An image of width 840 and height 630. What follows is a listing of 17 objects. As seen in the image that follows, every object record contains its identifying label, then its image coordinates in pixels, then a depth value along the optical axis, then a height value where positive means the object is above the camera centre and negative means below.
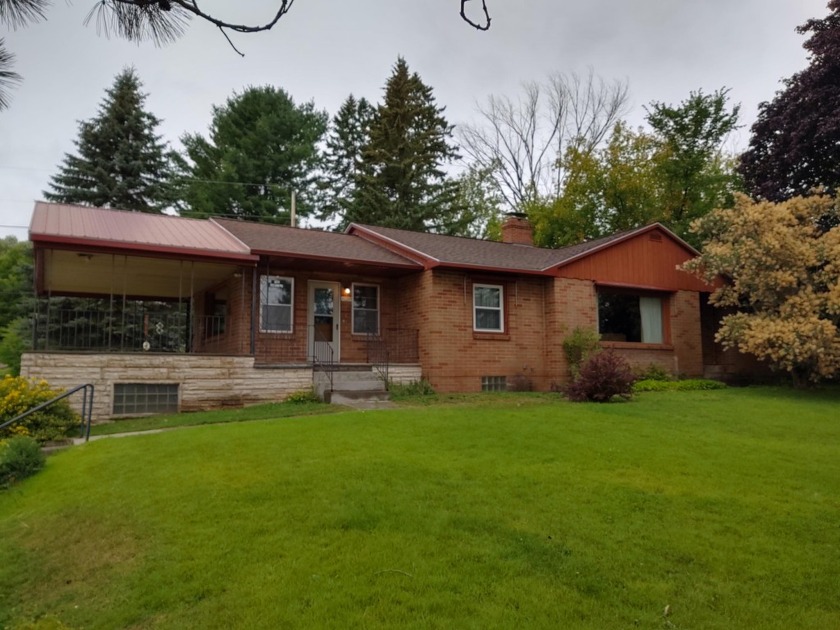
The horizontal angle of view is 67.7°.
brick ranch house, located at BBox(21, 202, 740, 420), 12.64 +1.46
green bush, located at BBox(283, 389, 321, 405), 13.41 -0.87
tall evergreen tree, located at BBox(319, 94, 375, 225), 37.69 +12.87
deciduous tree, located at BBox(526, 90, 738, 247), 26.11 +7.72
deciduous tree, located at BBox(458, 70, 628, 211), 34.97 +13.58
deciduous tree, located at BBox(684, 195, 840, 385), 14.50 +1.80
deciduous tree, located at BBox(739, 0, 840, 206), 19.61 +7.20
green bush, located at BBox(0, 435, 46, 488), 7.41 -1.21
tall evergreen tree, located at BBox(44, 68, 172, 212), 28.64 +9.14
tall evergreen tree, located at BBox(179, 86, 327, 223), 33.31 +10.96
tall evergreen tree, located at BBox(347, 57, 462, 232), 33.72 +10.57
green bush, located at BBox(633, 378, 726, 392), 15.91 -0.83
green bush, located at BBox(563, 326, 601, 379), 15.96 +0.21
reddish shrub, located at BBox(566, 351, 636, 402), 12.06 -0.52
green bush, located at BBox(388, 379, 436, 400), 14.13 -0.77
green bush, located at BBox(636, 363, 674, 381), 17.39 -0.56
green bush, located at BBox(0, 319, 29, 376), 22.65 +0.60
